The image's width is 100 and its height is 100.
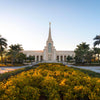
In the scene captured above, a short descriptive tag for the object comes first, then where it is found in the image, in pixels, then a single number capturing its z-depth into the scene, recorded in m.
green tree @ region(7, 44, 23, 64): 34.47
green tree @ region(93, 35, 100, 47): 29.25
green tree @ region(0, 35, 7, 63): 33.47
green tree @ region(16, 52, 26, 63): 35.23
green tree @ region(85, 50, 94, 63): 40.65
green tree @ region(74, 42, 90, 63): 39.44
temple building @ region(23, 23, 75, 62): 72.81
